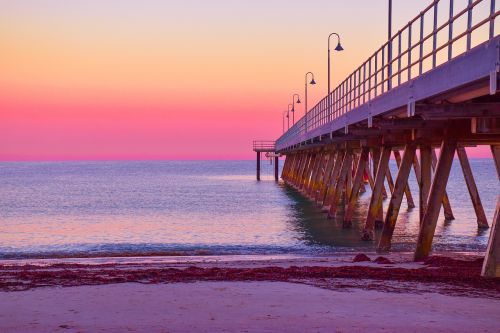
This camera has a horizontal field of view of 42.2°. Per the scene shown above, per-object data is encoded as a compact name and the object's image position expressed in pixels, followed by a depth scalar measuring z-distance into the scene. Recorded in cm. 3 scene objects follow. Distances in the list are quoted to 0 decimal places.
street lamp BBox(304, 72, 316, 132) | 3303
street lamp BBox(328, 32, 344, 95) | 2516
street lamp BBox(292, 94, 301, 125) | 5970
